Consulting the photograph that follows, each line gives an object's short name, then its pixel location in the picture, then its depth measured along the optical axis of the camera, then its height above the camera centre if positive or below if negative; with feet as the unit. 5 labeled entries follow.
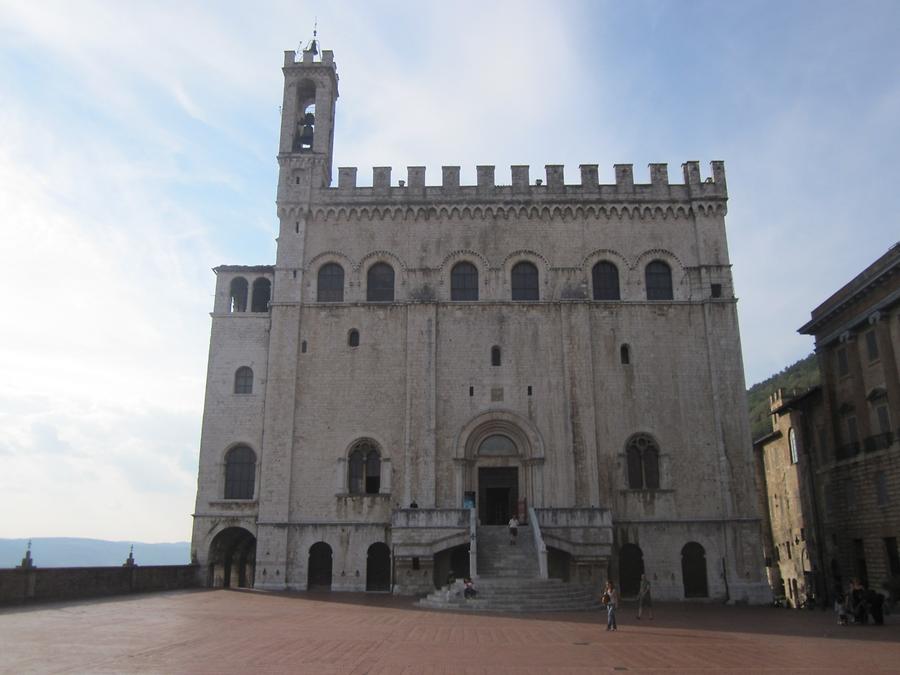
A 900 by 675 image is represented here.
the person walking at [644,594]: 74.13 -4.20
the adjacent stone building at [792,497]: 118.91 +9.12
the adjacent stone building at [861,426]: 94.63 +16.60
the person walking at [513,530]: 94.58 +2.53
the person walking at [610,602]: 61.67 -4.20
